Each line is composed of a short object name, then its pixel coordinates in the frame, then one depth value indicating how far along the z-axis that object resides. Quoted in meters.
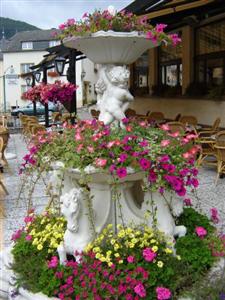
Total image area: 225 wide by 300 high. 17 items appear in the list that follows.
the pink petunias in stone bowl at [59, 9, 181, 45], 2.87
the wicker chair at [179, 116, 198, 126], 9.17
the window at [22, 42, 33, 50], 46.62
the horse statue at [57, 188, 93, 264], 2.59
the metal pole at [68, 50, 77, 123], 8.39
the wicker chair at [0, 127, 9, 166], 6.51
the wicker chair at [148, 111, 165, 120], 10.98
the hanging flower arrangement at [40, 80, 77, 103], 7.20
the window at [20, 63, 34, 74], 44.84
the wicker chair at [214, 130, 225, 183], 5.70
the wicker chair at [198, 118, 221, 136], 7.74
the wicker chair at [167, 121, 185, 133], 6.38
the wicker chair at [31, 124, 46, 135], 9.47
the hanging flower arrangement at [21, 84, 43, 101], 8.80
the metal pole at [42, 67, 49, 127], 13.45
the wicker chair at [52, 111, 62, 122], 14.32
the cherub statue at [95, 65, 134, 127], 2.94
